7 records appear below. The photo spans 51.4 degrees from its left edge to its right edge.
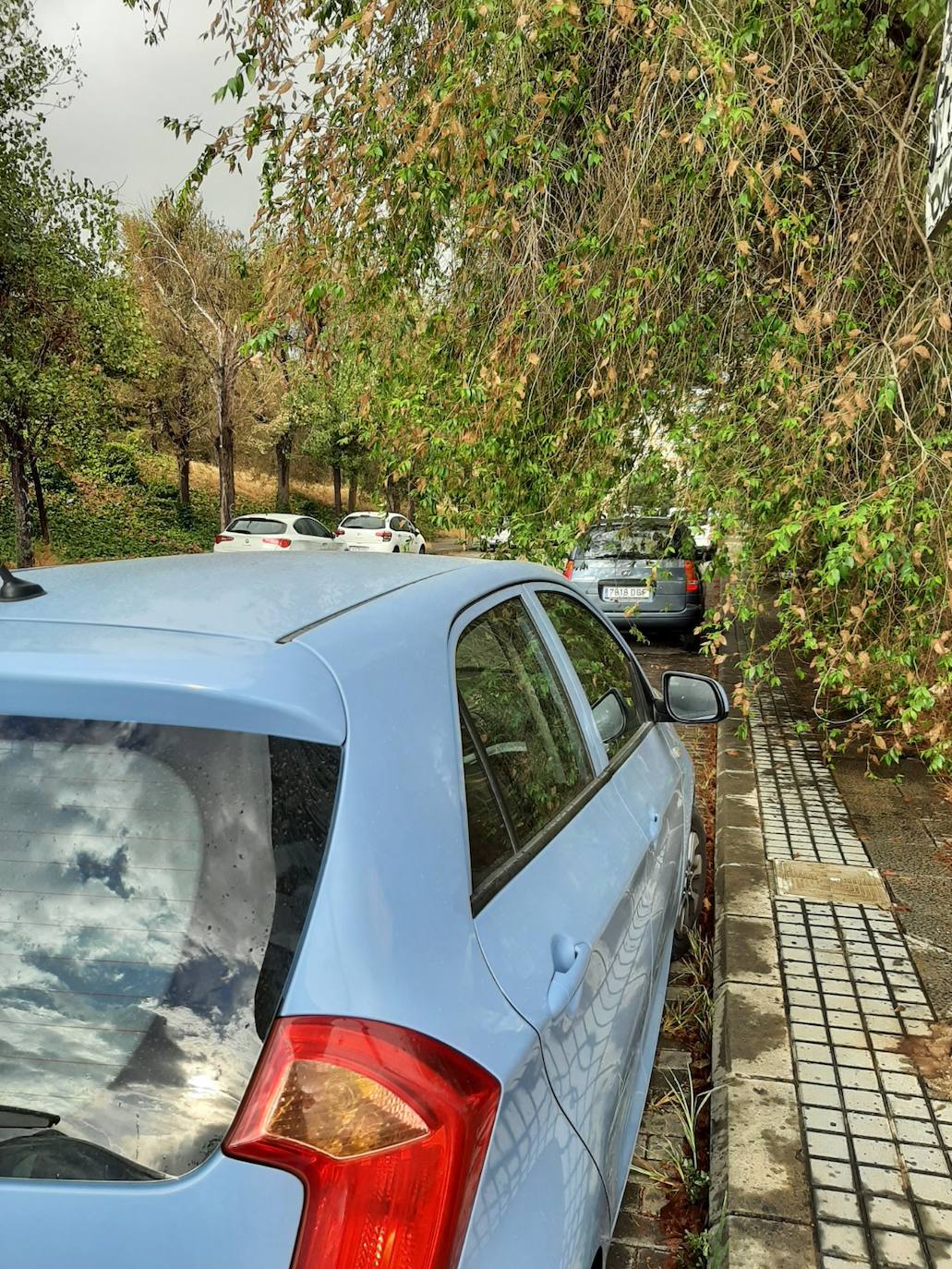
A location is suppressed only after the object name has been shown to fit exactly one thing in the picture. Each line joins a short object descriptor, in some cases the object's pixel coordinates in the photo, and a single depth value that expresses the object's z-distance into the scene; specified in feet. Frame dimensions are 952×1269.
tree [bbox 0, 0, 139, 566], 55.06
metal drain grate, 15.55
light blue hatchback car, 3.60
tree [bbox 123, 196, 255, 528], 91.50
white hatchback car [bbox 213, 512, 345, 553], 72.13
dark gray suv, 40.55
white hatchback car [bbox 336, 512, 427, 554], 89.20
